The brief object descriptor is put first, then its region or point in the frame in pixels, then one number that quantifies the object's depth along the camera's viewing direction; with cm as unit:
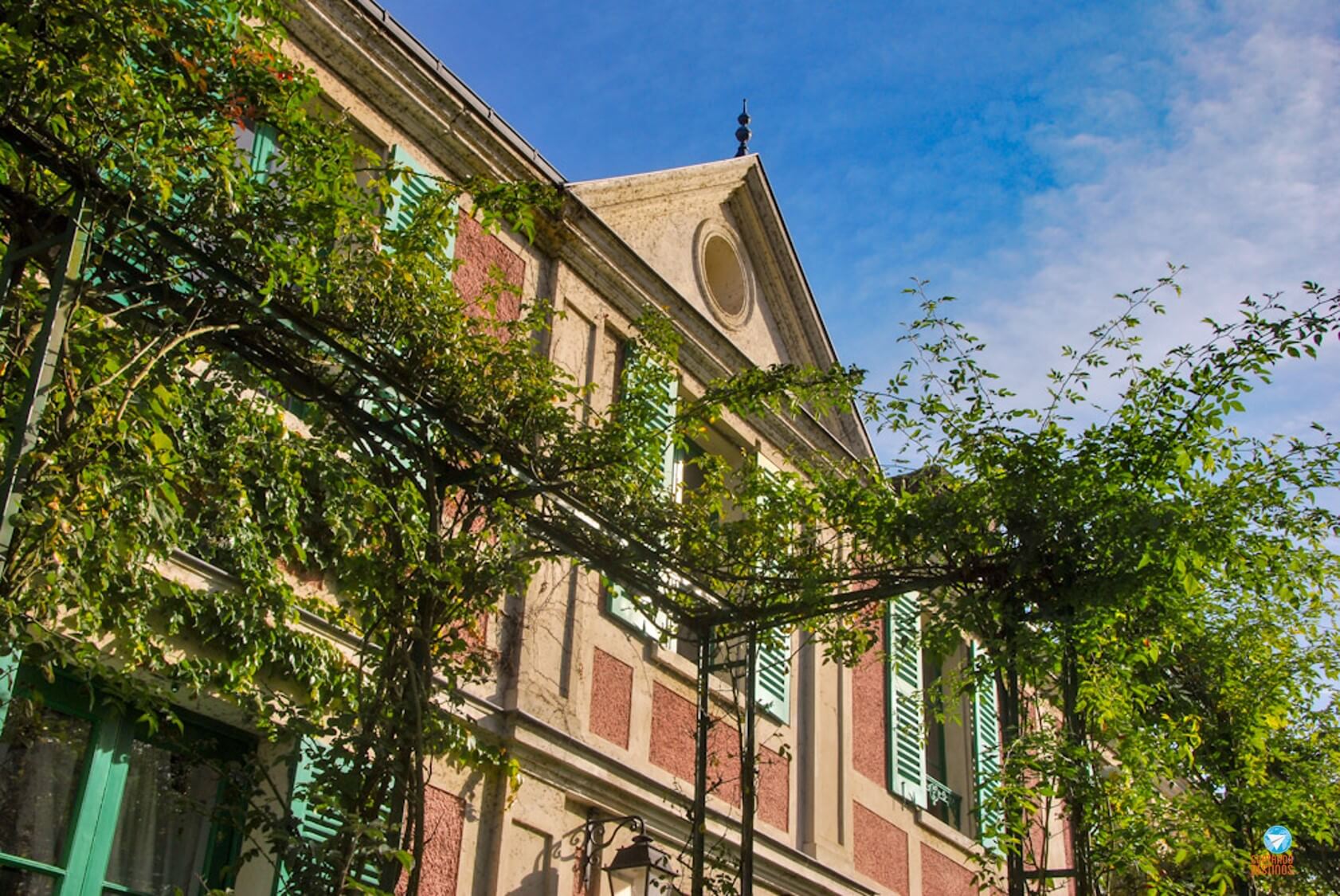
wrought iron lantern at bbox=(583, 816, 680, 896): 825
